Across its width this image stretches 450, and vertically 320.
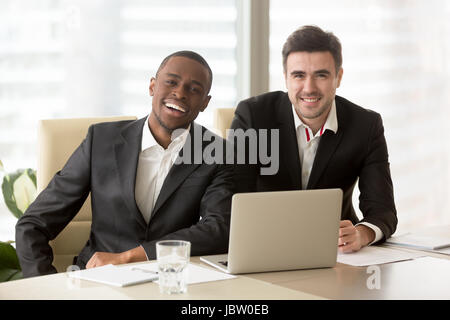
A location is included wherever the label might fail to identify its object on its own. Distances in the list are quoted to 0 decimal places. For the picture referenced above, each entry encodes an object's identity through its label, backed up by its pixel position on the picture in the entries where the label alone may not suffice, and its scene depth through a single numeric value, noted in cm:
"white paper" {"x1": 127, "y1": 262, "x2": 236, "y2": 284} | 287
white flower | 393
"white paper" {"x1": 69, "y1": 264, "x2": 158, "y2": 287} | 282
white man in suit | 360
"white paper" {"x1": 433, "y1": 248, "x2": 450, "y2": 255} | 322
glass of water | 277
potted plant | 393
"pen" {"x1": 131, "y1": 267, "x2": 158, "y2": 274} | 289
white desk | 276
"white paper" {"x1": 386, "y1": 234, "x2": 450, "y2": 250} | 326
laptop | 290
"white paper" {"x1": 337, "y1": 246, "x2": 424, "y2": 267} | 309
